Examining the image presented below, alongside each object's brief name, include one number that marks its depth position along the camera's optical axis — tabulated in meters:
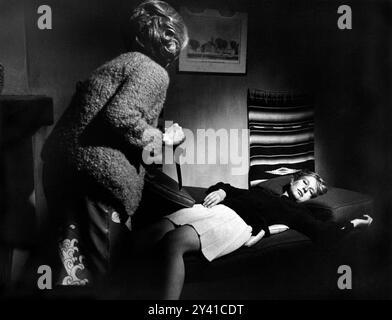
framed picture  3.02
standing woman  2.88
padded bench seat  3.04
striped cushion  3.14
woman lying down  3.00
